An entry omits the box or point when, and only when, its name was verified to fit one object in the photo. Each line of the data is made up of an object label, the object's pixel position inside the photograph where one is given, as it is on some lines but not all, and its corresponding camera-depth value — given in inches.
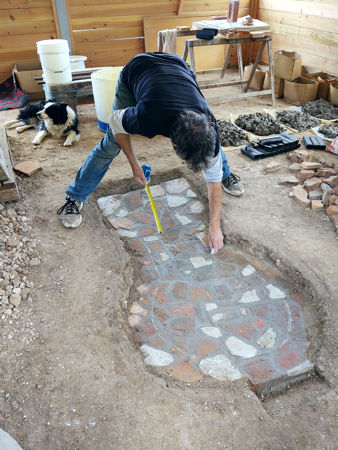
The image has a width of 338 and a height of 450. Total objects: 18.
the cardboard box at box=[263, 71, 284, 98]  231.5
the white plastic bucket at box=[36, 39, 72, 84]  181.6
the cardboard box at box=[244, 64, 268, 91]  237.2
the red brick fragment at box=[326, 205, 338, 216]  122.0
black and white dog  174.1
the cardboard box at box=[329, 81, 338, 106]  210.8
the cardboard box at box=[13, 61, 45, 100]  224.1
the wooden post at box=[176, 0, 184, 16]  252.6
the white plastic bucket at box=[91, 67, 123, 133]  170.2
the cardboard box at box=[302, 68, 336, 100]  218.1
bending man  79.5
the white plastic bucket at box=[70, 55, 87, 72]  224.8
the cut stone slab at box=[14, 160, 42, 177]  149.4
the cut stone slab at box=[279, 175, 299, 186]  143.6
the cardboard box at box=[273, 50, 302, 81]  216.7
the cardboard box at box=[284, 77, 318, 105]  216.2
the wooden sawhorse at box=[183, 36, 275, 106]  193.8
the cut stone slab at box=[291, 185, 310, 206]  129.8
